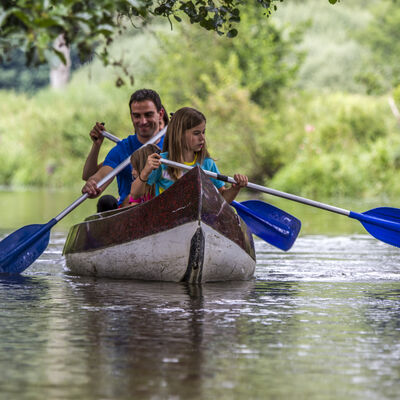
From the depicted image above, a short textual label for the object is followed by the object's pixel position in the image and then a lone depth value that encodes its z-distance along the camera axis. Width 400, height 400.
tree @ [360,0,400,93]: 89.12
